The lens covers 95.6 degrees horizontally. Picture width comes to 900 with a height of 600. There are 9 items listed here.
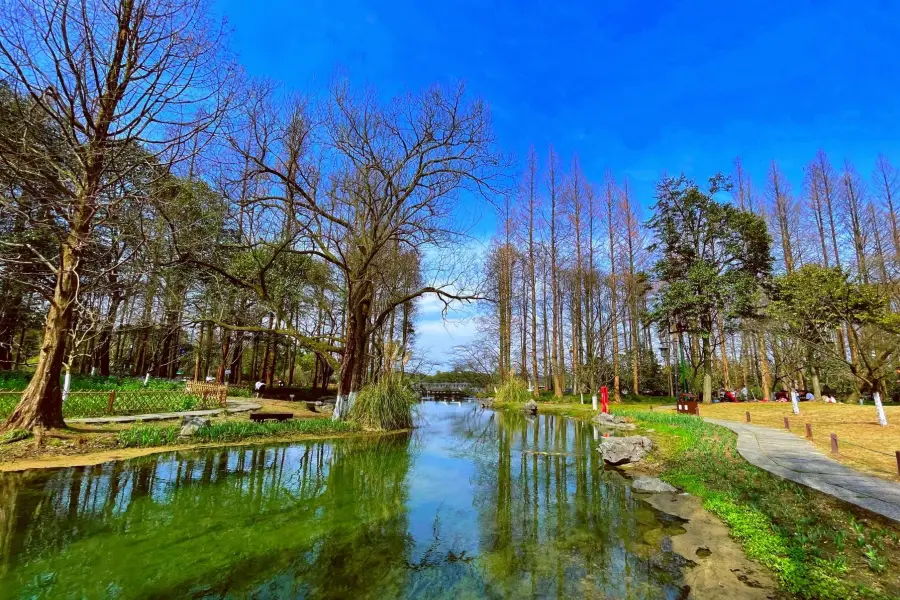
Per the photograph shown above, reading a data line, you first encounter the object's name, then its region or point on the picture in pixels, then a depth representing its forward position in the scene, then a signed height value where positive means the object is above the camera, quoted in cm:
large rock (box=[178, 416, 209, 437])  965 -145
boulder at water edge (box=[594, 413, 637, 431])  1439 -180
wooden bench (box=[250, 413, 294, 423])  1260 -157
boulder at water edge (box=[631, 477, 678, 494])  694 -190
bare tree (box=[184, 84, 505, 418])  1245 +502
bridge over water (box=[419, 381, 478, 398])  3747 -187
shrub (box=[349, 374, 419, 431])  1297 -123
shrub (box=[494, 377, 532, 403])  2442 -124
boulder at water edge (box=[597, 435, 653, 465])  920 -175
